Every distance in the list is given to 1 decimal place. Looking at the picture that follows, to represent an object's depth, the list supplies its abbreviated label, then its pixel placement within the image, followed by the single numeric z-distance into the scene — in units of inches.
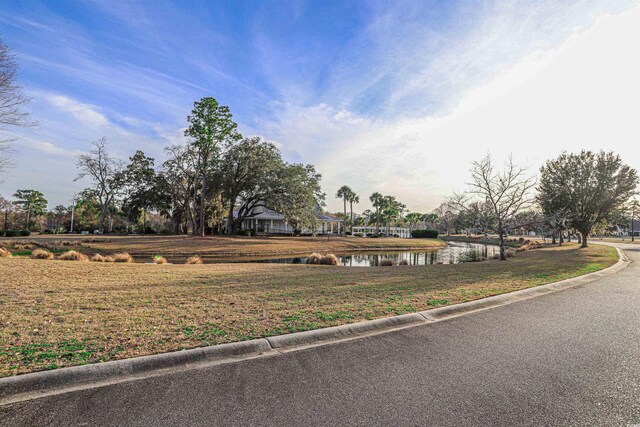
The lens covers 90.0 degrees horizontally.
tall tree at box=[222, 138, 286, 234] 1425.9
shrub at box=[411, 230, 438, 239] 2309.3
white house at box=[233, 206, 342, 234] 1999.3
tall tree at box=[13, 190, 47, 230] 2082.9
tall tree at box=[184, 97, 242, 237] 1243.2
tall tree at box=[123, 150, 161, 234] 1633.9
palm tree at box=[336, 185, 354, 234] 2878.9
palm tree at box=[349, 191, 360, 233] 2898.6
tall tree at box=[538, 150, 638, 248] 1077.4
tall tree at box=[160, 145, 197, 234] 1456.7
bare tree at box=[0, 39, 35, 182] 396.0
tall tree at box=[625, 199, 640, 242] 1157.1
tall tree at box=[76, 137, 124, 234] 1652.3
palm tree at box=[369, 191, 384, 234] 2873.8
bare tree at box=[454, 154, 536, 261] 731.4
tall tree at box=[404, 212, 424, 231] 4050.2
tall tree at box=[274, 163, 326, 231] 1414.9
